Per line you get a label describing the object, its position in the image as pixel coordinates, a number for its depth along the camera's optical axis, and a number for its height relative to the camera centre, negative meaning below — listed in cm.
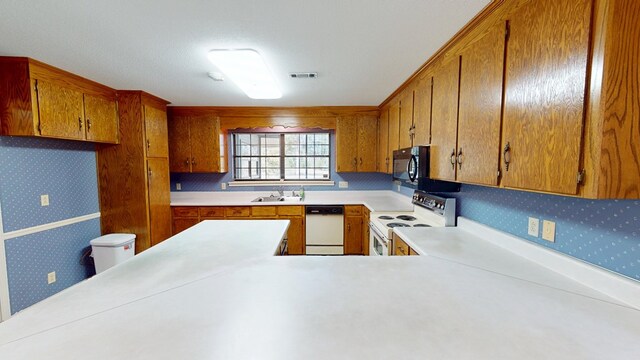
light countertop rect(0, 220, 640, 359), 73 -55
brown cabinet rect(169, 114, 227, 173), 370 +27
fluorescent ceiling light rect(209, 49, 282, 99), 182 +76
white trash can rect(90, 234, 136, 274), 277 -101
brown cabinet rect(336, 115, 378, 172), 377 +28
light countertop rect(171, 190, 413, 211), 355 -58
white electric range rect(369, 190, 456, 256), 219 -60
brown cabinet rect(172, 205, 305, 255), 357 -76
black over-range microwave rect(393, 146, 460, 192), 213 -8
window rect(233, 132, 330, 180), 420 +9
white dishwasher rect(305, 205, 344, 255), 359 -93
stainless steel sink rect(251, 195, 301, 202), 380 -58
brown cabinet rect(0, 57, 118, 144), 203 +54
